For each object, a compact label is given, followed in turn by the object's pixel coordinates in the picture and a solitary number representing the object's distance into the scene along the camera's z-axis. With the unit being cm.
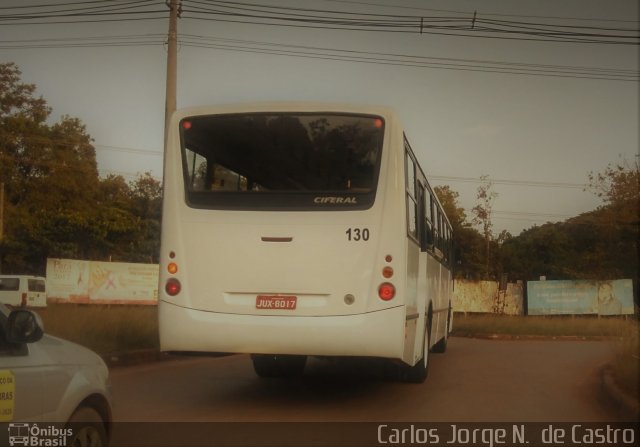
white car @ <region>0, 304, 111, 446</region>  434
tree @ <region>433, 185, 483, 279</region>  4753
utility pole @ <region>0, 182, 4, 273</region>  4003
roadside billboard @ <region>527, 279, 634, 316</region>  3888
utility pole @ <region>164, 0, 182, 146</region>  1691
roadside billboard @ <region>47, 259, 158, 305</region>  3341
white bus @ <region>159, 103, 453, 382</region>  849
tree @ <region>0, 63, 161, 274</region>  4212
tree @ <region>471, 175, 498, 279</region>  4606
